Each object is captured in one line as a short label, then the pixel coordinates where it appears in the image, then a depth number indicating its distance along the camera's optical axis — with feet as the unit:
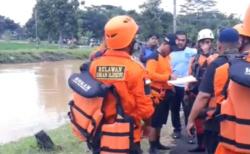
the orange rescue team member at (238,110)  9.29
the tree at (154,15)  103.91
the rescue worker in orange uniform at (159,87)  18.20
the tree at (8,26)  252.42
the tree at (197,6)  159.87
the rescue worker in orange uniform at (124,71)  11.46
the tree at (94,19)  201.02
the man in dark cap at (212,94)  11.04
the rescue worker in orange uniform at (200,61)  17.10
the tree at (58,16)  158.10
